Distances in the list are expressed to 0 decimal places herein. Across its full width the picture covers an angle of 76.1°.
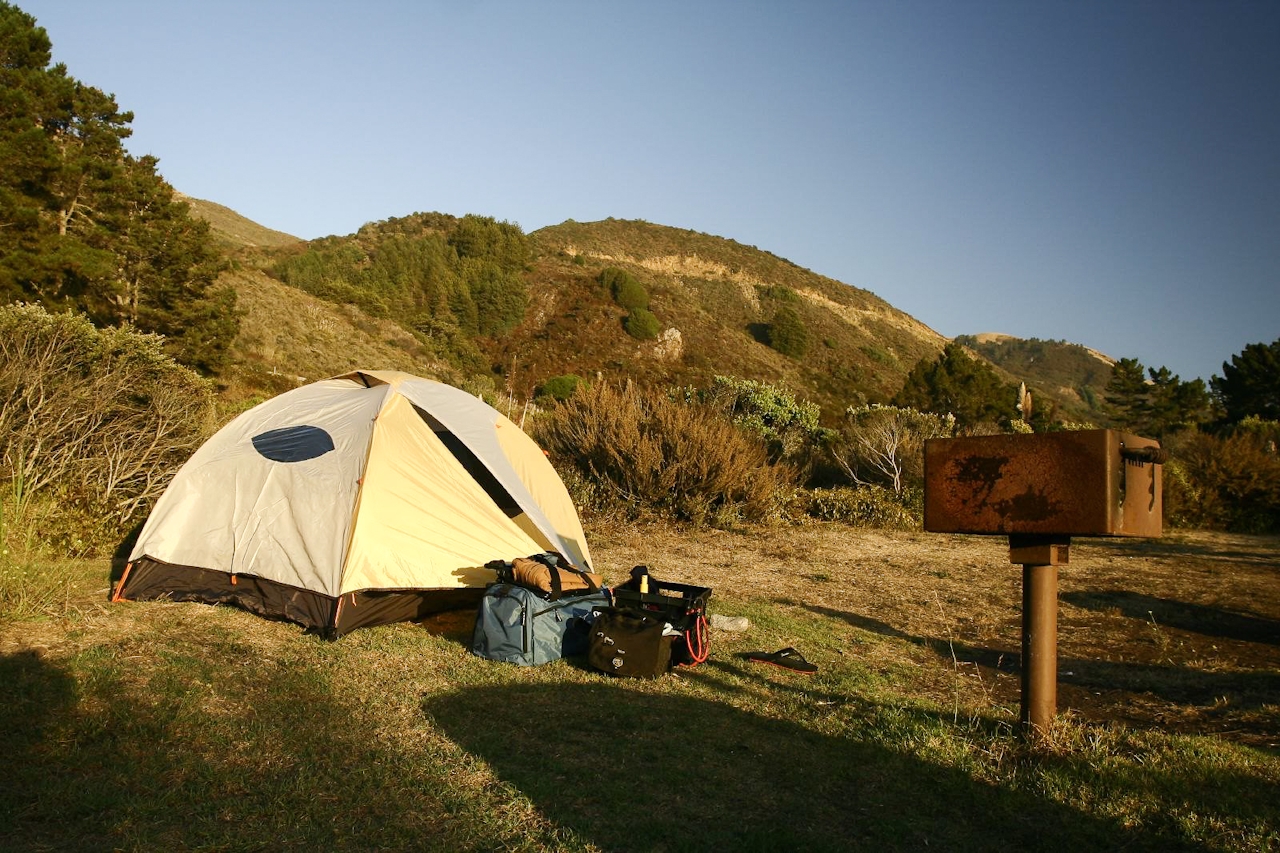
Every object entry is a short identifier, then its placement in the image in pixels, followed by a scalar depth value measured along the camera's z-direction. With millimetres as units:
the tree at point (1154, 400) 27109
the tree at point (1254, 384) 24969
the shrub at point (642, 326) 40594
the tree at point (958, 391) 26059
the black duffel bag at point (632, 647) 5270
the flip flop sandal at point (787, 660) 5660
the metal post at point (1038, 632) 3744
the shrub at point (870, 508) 13625
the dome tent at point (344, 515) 6078
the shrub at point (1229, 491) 14977
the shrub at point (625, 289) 43125
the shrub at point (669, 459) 12305
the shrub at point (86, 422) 7965
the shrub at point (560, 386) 29609
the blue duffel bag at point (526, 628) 5551
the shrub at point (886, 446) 15453
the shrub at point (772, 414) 16422
